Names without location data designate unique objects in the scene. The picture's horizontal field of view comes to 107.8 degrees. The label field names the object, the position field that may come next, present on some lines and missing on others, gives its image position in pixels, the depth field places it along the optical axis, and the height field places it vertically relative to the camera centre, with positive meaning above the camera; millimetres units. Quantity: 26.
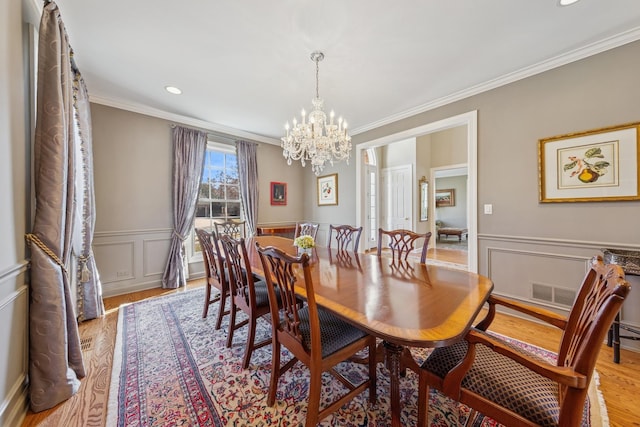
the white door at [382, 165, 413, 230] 5695 +376
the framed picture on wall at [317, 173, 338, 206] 4623 +474
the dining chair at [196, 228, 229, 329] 2181 -599
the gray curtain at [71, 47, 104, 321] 2365 -96
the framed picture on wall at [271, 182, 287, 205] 4821 +420
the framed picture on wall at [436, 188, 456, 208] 8906 +581
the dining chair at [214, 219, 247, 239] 3652 -243
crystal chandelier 2320 +759
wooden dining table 928 -454
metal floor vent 2012 -1155
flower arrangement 2105 -263
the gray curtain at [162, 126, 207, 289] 3514 +324
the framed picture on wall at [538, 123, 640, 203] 1970 +423
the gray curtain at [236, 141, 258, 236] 4281 +622
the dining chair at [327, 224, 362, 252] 2705 -237
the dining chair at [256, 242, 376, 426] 1138 -702
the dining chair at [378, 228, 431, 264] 2098 -276
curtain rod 3908 +1365
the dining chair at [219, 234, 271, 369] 1726 -687
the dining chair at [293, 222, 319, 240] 3094 -225
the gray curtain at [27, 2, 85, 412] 1427 -216
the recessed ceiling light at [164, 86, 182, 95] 2793 +1512
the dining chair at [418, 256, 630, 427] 763 -695
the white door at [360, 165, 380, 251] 5582 +286
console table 4492 -335
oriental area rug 1336 -1172
